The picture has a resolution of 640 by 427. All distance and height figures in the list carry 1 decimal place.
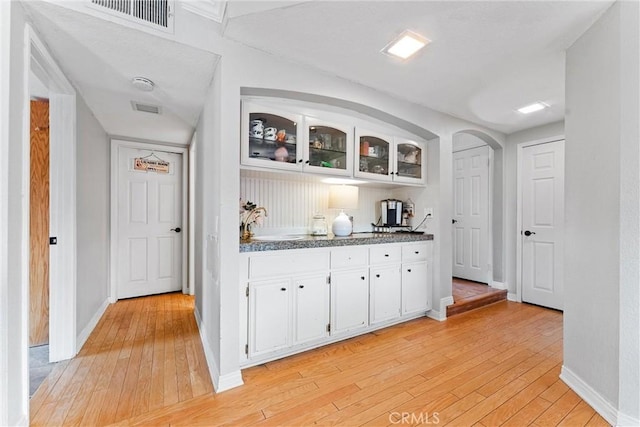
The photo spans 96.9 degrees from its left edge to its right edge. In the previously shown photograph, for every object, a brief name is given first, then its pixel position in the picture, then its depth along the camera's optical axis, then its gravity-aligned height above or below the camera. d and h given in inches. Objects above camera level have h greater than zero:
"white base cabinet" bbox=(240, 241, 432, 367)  80.0 -27.1
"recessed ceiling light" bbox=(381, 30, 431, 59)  71.6 +44.5
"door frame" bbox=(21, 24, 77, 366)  84.4 -3.1
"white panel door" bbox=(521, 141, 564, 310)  132.9 -4.9
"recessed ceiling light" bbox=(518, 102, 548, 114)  113.5 +43.7
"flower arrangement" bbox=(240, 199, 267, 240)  98.2 -1.5
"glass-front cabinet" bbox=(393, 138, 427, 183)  119.3 +22.7
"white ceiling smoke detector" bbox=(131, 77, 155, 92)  82.4 +37.8
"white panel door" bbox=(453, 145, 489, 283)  164.6 -0.6
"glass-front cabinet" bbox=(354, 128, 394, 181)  107.9 +22.9
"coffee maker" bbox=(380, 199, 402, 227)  131.3 -0.2
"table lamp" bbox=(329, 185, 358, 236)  111.9 +5.8
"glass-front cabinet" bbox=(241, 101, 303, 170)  82.9 +23.2
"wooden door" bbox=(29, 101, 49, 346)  93.4 -5.4
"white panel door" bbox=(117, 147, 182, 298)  144.3 -7.8
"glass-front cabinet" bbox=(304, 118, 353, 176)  95.4 +22.8
